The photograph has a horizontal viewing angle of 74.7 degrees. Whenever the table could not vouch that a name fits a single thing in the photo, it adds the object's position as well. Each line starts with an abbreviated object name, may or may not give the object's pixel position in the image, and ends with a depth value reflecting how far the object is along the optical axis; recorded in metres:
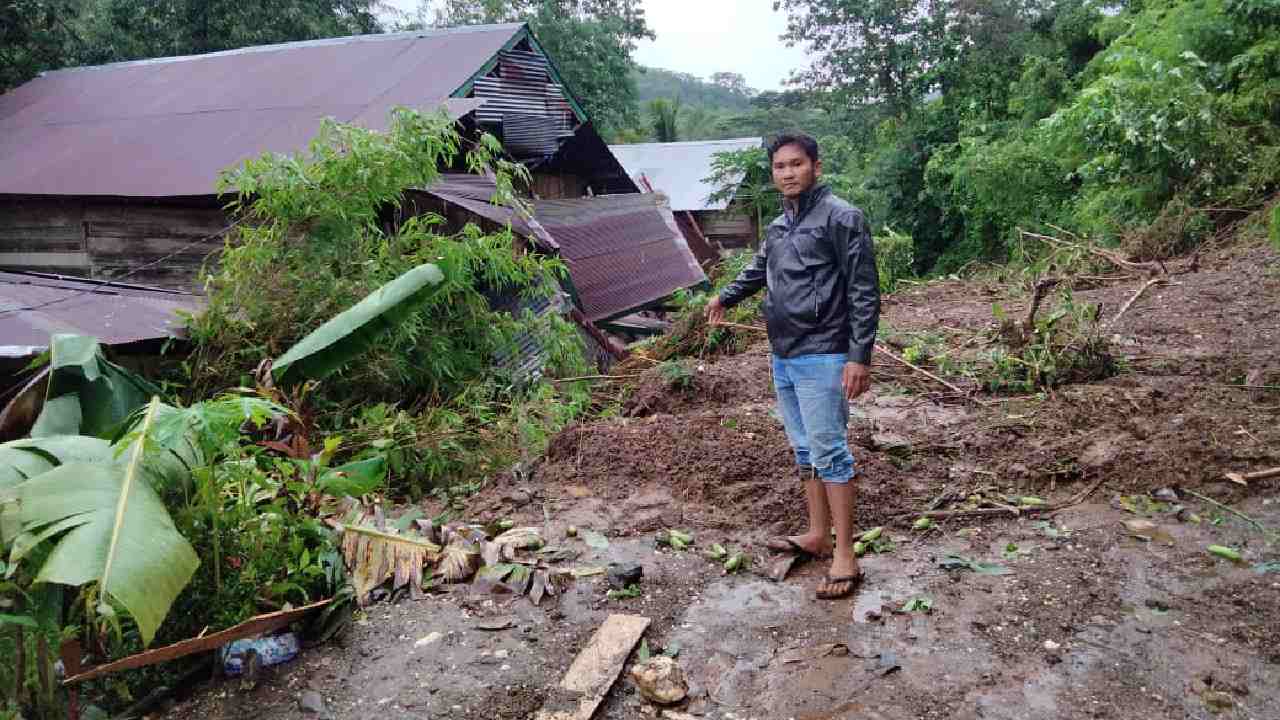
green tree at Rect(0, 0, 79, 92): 13.59
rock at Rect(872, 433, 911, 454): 4.92
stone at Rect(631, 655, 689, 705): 2.77
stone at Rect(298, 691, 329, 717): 2.77
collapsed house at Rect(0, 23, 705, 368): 8.85
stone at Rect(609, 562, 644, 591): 3.54
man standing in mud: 3.27
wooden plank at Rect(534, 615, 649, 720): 2.72
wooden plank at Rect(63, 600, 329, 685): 2.63
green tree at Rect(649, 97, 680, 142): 35.84
